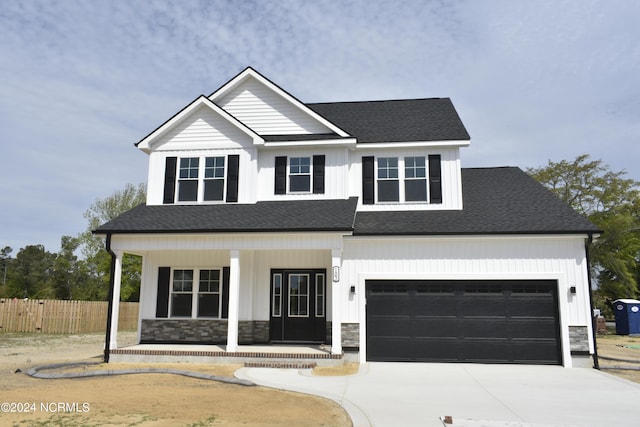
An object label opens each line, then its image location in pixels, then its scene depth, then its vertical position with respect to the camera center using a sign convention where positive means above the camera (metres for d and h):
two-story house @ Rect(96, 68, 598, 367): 13.75 +1.59
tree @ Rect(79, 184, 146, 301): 36.84 +3.93
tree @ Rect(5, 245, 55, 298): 45.78 +2.08
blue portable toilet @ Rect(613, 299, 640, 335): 23.91 -0.85
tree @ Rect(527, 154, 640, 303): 26.16 +5.24
